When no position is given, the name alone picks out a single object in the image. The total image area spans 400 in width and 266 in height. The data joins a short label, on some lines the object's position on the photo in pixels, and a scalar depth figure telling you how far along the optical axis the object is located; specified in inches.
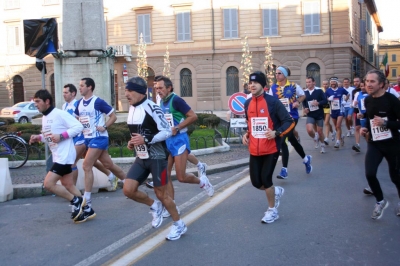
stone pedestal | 561.0
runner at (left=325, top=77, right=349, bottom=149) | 612.1
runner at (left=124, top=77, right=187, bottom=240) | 237.6
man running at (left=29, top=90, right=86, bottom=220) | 280.2
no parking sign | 618.8
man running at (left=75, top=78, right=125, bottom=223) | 314.0
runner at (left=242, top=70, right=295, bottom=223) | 266.2
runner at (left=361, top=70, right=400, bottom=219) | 259.1
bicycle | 506.3
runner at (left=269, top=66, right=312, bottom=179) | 409.7
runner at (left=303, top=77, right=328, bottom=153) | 540.7
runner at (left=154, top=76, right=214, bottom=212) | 289.1
